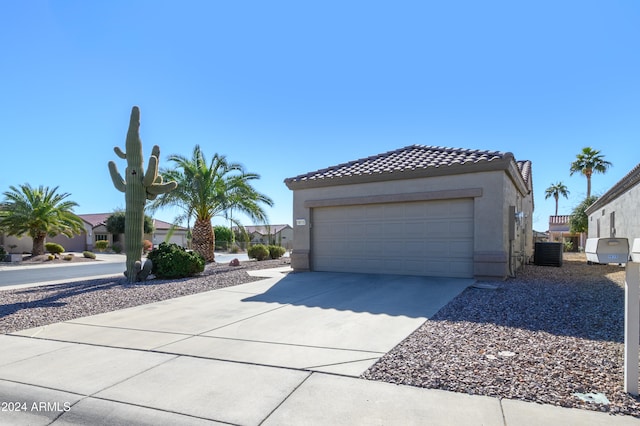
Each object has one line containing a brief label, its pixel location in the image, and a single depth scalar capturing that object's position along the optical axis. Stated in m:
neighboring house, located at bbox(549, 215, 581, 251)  44.03
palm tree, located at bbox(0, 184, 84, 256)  28.05
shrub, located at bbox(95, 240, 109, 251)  43.97
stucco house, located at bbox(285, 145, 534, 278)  11.58
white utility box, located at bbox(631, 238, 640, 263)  3.45
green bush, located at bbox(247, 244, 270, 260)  24.66
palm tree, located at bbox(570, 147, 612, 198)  43.41
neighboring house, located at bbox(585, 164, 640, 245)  15.57
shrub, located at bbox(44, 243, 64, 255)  32.78
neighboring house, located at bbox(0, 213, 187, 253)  47.06
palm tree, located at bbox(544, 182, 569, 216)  64.06
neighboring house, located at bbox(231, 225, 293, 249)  58.04
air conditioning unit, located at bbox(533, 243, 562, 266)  17.98
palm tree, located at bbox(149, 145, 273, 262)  19.92
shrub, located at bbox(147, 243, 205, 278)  13.45
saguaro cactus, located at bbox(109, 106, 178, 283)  12.80
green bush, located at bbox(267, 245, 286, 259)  26.33
